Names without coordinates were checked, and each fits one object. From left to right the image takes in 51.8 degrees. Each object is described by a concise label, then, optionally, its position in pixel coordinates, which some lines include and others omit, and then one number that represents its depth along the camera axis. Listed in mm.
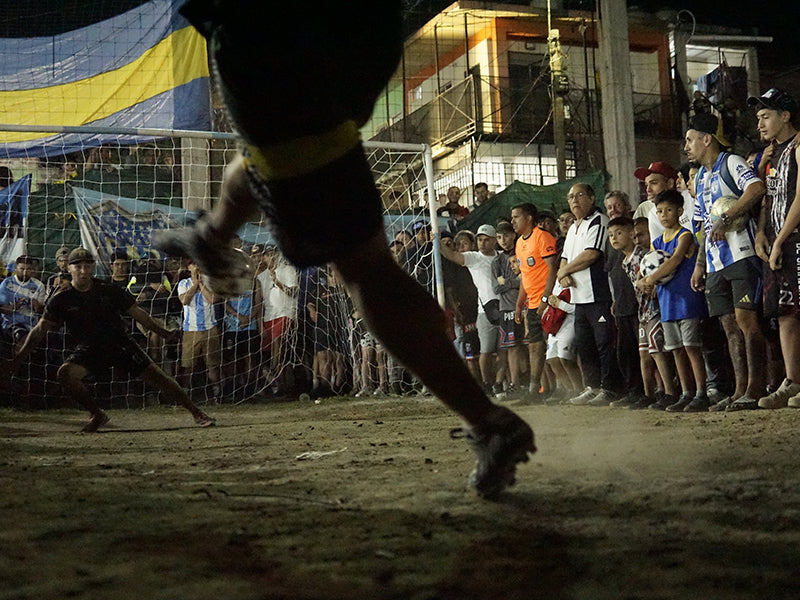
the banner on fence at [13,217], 9422
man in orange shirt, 7711
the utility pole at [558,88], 15234
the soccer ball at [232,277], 2592
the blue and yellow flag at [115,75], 9844
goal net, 9445
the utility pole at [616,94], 10914
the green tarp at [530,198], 10164
